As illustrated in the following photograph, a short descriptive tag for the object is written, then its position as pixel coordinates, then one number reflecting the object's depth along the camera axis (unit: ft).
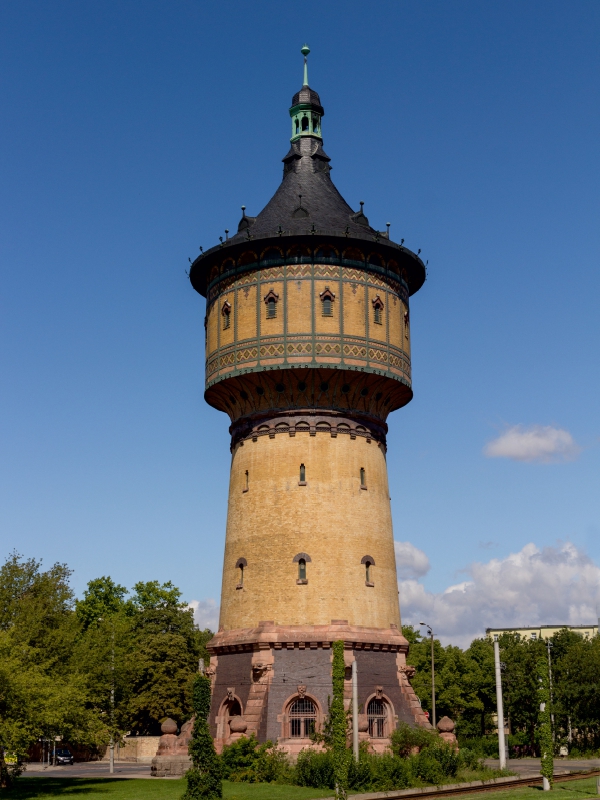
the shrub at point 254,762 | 111.65
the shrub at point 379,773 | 105.81
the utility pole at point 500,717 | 121.60
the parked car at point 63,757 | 189.98
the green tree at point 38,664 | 102.32
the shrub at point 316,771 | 106.73
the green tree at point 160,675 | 198.80
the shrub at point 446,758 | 114.62
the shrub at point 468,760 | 120.26
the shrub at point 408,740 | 118.62
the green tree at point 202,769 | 90.38
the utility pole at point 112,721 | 152.54
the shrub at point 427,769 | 111.34
